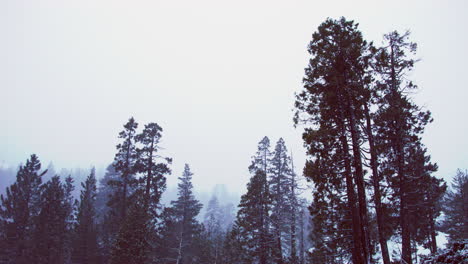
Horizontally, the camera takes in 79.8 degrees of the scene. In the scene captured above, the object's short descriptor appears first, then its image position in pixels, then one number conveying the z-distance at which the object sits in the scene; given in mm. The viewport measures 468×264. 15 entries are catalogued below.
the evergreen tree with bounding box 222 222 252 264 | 25598
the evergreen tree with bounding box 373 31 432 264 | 15781
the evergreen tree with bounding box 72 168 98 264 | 32375
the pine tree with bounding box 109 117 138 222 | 28094
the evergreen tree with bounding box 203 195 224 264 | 40594
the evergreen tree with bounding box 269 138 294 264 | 28628
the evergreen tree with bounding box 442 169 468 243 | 32572
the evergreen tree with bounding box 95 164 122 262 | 28620
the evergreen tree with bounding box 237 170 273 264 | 25250
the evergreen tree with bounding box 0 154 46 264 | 31312
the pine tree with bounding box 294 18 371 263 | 14586
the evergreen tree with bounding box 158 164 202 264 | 37312
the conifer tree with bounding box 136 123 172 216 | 27781
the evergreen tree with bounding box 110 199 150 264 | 22750
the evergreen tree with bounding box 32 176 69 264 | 30953
